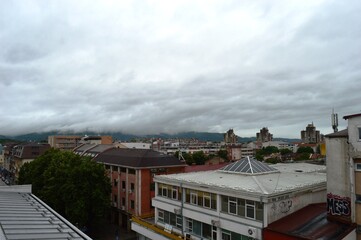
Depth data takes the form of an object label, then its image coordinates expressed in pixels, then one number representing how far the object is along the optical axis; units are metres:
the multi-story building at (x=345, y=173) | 20.80
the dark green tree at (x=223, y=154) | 132.10
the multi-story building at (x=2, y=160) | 127.25
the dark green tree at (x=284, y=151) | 165.45
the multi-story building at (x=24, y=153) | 85.19
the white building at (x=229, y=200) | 23.64
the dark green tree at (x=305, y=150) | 156.60
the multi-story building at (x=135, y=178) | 43.31
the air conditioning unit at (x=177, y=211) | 30.98
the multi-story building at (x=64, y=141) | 170.85
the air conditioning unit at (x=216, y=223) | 26.38
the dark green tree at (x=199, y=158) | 97.00
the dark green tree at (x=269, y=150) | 177.05
